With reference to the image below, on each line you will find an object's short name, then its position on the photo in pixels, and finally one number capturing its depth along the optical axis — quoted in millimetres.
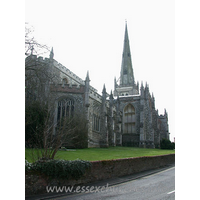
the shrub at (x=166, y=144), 36812
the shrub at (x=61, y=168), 8859
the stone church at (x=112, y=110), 24250
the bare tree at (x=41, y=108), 12063
